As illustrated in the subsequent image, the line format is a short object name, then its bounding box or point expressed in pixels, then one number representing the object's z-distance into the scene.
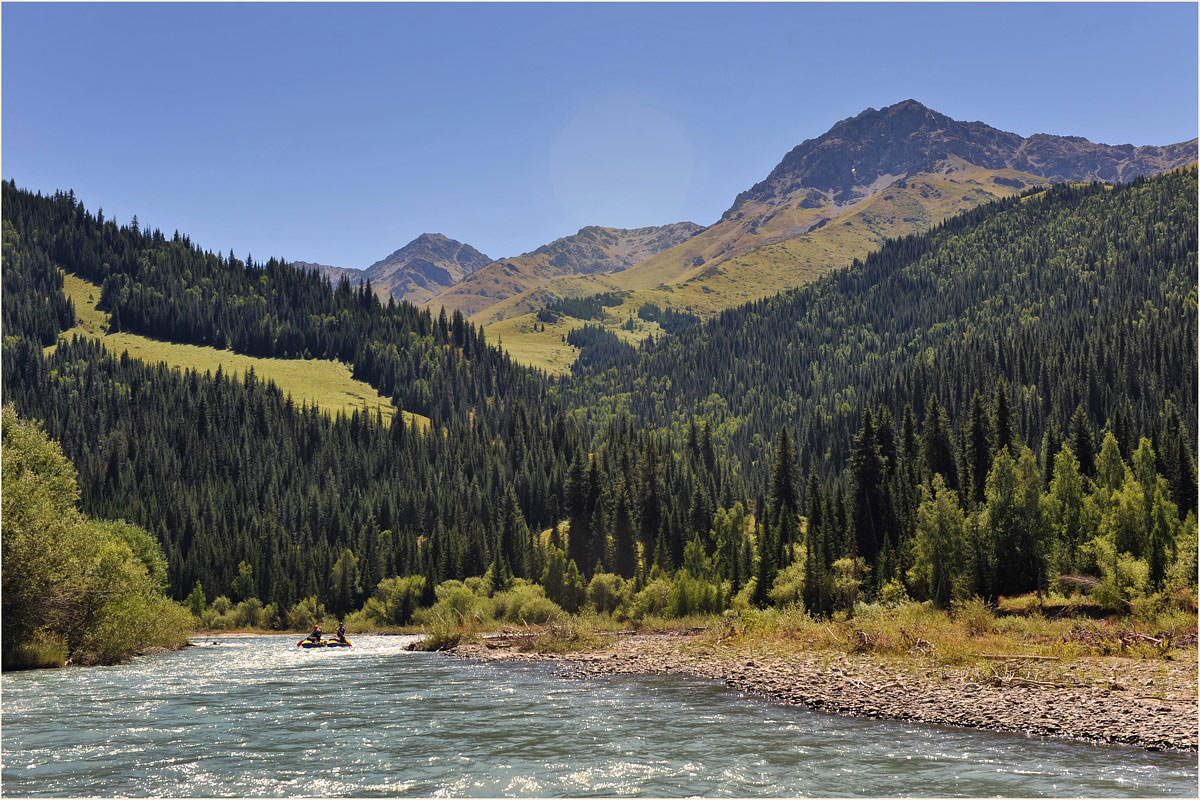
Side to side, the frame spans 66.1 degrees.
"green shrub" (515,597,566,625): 110.88
